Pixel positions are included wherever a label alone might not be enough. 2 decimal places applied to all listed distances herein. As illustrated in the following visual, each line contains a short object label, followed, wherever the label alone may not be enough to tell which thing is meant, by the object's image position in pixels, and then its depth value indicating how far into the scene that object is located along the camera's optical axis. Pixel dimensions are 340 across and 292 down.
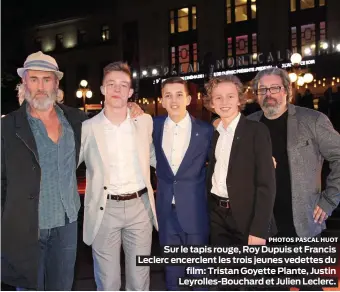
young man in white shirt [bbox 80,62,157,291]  3.64
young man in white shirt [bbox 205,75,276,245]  3.38
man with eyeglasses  3.69
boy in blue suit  3.72
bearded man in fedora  3.32
